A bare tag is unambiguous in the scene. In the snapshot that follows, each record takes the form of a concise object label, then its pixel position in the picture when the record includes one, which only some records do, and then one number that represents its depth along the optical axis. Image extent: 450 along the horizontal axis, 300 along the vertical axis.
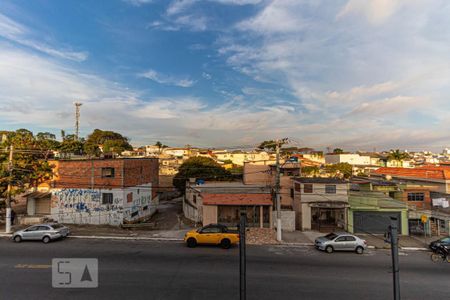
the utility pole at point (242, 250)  6.11
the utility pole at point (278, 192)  22.06
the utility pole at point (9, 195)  22.55
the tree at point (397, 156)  86.88
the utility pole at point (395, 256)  6.34
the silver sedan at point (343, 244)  19.12
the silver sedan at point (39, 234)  19.80
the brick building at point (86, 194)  27.61
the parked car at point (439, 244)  19.56
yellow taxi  19.20
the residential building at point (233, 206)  26.64
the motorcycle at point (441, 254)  18.05
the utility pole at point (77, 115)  58.31
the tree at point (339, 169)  70.28
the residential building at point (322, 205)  26.70
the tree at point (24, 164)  25.14
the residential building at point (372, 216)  26.25
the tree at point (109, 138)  100.34
